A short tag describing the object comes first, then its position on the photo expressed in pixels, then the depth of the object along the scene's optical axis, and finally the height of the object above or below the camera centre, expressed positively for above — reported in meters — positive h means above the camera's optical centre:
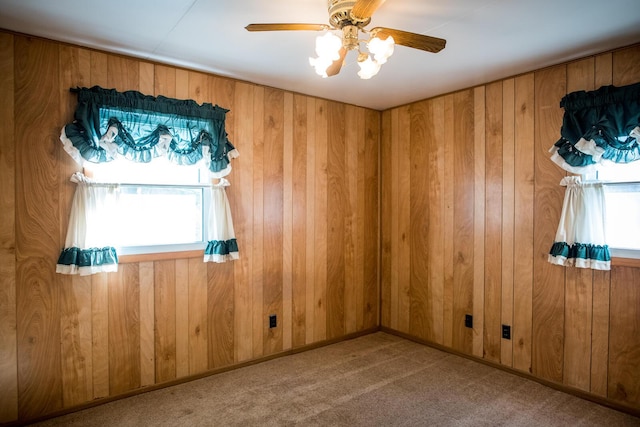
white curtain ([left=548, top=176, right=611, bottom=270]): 2.53 -0.14
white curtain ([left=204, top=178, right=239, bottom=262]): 2.92 -0.17
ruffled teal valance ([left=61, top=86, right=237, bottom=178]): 2.42 +0.55
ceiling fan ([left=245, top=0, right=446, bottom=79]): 1.61 +0.79
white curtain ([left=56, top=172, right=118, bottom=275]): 2.40 -0.17
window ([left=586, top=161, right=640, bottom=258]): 2.48 +0.01
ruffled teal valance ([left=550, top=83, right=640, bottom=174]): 2.39 +0.53
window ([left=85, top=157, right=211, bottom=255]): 2.65 +0.02
